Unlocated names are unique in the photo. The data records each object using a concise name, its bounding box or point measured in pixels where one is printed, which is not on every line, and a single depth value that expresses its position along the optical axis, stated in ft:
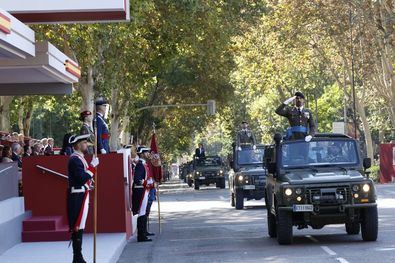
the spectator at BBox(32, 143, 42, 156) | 84.82
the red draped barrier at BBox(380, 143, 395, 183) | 164.45
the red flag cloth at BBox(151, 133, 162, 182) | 76.15
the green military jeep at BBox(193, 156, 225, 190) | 179.52
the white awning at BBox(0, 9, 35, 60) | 44.27
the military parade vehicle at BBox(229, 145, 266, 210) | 101.60
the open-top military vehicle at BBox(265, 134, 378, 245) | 57.67
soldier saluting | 65.87
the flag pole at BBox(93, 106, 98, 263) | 49.06
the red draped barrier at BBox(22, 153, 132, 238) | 70.18
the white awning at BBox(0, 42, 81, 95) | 56.18
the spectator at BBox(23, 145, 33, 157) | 83.65
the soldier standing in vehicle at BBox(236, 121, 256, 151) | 125.18
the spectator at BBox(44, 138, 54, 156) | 90.91
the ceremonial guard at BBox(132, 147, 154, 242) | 68.90
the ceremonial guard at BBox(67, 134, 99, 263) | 48.65
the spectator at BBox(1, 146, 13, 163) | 70.14
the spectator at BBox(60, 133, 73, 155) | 73.23
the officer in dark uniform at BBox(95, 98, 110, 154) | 67.05
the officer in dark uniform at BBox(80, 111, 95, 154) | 61.11
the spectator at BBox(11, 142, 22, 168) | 75.27
